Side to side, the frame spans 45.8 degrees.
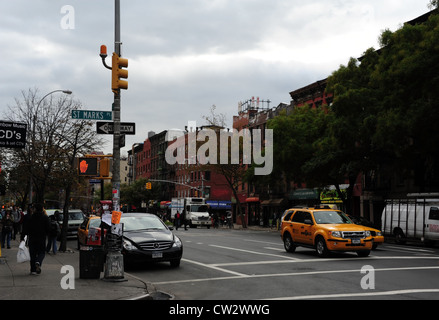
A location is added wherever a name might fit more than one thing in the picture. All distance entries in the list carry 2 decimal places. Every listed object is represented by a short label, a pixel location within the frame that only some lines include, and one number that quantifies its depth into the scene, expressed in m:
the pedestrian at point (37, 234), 13.01
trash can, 12.43
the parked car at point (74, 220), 31.70
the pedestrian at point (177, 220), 50.47
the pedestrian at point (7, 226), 22.05
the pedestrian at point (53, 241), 19.50
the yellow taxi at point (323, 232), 17.92
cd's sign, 14.14
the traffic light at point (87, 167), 15.97
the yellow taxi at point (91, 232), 19.53
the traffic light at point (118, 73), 12.82
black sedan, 14.92
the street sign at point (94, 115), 13.26
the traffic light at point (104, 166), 13.52
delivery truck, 62.18
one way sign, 13.27
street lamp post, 29.54
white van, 26.39
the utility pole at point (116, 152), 12.16
